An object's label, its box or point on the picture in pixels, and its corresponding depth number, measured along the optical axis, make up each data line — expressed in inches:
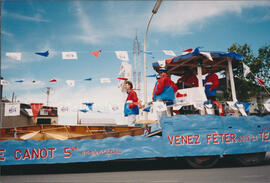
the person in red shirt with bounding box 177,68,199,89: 279.5
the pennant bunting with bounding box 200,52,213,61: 223.9
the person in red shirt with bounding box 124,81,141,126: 245.3
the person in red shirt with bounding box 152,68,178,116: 231.0
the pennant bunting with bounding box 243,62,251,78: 247.3
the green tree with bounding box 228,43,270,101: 430.3
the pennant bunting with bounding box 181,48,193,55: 232.8
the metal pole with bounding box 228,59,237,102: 249.4
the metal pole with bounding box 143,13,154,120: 296.2
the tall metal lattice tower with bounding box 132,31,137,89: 971.3
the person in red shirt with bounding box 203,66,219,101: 258.6
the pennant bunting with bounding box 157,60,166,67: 259.0
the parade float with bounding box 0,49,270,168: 182.2
